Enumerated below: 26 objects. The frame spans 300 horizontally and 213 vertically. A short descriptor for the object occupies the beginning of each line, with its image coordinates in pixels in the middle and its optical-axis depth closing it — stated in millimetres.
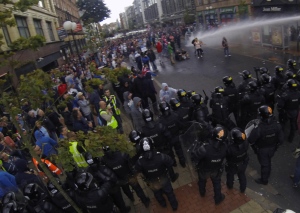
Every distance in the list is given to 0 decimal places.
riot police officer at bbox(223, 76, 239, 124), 7473
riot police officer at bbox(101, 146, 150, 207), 4934
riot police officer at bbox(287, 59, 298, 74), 8156
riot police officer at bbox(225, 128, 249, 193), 4555
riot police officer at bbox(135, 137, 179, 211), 4547
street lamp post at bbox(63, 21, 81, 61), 10688
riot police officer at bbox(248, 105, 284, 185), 4902
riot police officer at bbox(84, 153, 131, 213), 4685
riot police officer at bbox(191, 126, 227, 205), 4512
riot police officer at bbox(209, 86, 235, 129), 6699
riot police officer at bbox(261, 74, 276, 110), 7199
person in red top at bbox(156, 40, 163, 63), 20678
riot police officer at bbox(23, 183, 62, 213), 4191
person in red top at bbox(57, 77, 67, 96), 10098
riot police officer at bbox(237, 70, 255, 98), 7736
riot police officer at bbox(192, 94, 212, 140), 6401
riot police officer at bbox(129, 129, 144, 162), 5273
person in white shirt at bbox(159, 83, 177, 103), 8506
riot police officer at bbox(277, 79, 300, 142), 6180
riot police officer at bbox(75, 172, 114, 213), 4009
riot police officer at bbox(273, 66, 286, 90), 7629
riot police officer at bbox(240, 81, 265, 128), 6672
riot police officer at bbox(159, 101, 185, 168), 5988
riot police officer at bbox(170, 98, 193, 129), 6379
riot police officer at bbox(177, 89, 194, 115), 6719
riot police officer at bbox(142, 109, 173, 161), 5613
